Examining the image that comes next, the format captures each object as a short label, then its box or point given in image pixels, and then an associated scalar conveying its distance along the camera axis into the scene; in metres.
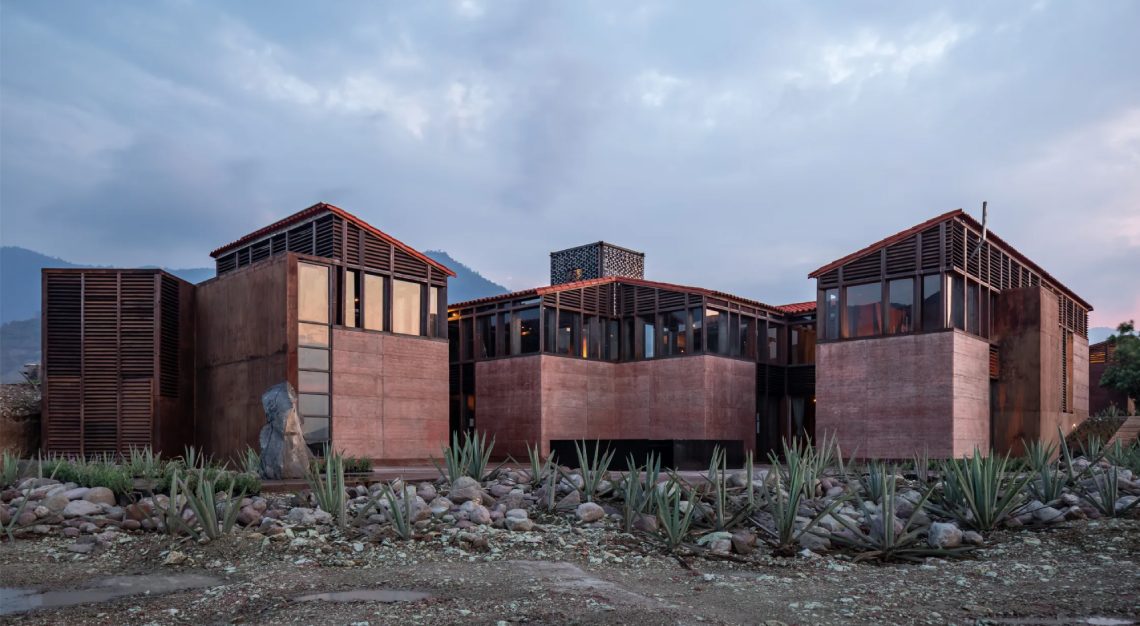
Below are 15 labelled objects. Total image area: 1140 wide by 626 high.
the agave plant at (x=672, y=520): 8.37
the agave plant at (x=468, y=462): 11.77
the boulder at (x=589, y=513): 9.58
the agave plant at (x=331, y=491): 8.98
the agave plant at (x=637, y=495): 9.30
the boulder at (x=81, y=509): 10.09
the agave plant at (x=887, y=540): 8.29
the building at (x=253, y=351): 20.64
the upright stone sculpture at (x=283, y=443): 13.46
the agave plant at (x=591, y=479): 10.41
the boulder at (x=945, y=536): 8.75
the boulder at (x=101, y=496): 10.60
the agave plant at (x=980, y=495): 9.65
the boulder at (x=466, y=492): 10.47
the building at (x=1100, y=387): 41.91
